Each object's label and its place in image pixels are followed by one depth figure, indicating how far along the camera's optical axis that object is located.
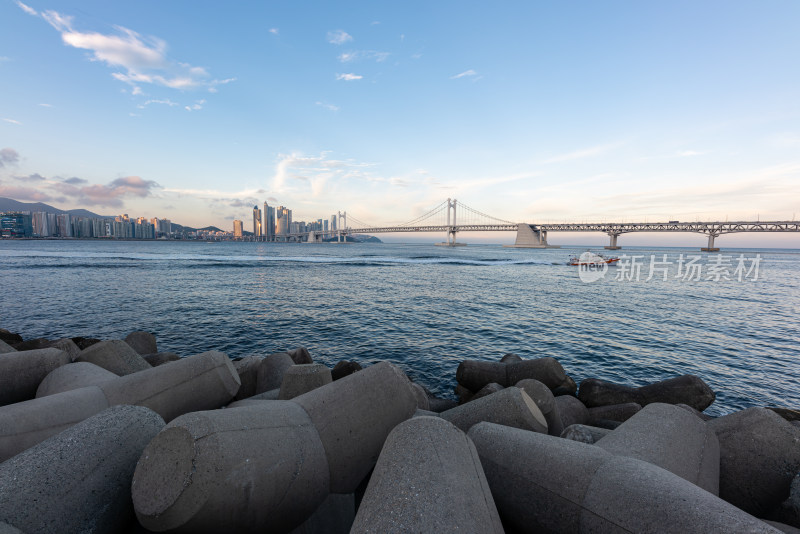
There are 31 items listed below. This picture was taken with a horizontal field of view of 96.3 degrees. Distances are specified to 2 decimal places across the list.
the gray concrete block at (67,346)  7.88
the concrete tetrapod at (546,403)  5.04
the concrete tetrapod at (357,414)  3.03
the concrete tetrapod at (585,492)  2.00
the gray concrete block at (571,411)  6.28
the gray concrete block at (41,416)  3.35
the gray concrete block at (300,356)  8.54
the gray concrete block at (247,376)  7.07
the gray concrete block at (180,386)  4.24
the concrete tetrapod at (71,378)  4.87
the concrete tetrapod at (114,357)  6.52
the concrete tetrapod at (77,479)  2.19
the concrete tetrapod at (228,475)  2.21
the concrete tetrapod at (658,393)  7.26
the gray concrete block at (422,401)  5.51
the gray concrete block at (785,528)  2.72
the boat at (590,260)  63.84
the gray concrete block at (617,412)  6.45
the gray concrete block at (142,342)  10.12
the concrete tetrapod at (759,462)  3.47
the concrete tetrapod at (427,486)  1.82
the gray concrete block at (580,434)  3.90
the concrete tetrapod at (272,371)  6.81
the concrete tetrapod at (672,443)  3.19
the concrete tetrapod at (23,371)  5.26
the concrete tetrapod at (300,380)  4.75
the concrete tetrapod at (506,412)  3.98
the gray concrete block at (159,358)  8.67
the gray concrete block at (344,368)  8.46
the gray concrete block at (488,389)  6.63
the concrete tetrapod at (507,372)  7.78
